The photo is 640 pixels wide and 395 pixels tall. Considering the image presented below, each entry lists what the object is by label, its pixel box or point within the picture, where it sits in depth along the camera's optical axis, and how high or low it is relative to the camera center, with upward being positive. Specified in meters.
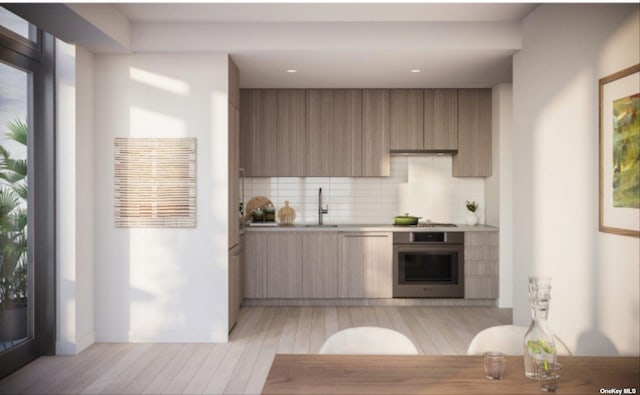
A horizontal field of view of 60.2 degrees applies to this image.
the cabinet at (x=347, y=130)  6.63 +0.79
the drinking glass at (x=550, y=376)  1.66 -0.55
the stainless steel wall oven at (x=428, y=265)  6.33 -0.79
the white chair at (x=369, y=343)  2.25 -0.60
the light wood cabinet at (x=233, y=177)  5.06 +0.18
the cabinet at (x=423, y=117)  6.61 +0.95
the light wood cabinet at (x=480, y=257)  6.33 -0.70
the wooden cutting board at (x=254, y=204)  6.79 -0.10
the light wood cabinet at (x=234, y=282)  5.11 -0.83
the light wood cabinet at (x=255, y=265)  6.29 -0.79
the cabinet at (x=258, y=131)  6.61 +0.78
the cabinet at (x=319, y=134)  6.62 +0.75
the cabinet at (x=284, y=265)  6.31 -0.79
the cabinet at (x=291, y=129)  6.62 +0.80
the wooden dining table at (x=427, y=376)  1.68 -0.58
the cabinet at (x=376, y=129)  6.63 +0.80
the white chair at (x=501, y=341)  2.32 -0.61
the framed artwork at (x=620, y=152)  2.91 +0.24
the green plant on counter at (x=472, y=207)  6.77 -0.13
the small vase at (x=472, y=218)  6.72 -0.27
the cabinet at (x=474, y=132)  6.61 +0.77
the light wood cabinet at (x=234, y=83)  5.06 +1.08
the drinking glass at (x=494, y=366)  1.75 -0.54
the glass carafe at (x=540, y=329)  1.66 -0.41
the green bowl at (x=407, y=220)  6.55 -0.29
